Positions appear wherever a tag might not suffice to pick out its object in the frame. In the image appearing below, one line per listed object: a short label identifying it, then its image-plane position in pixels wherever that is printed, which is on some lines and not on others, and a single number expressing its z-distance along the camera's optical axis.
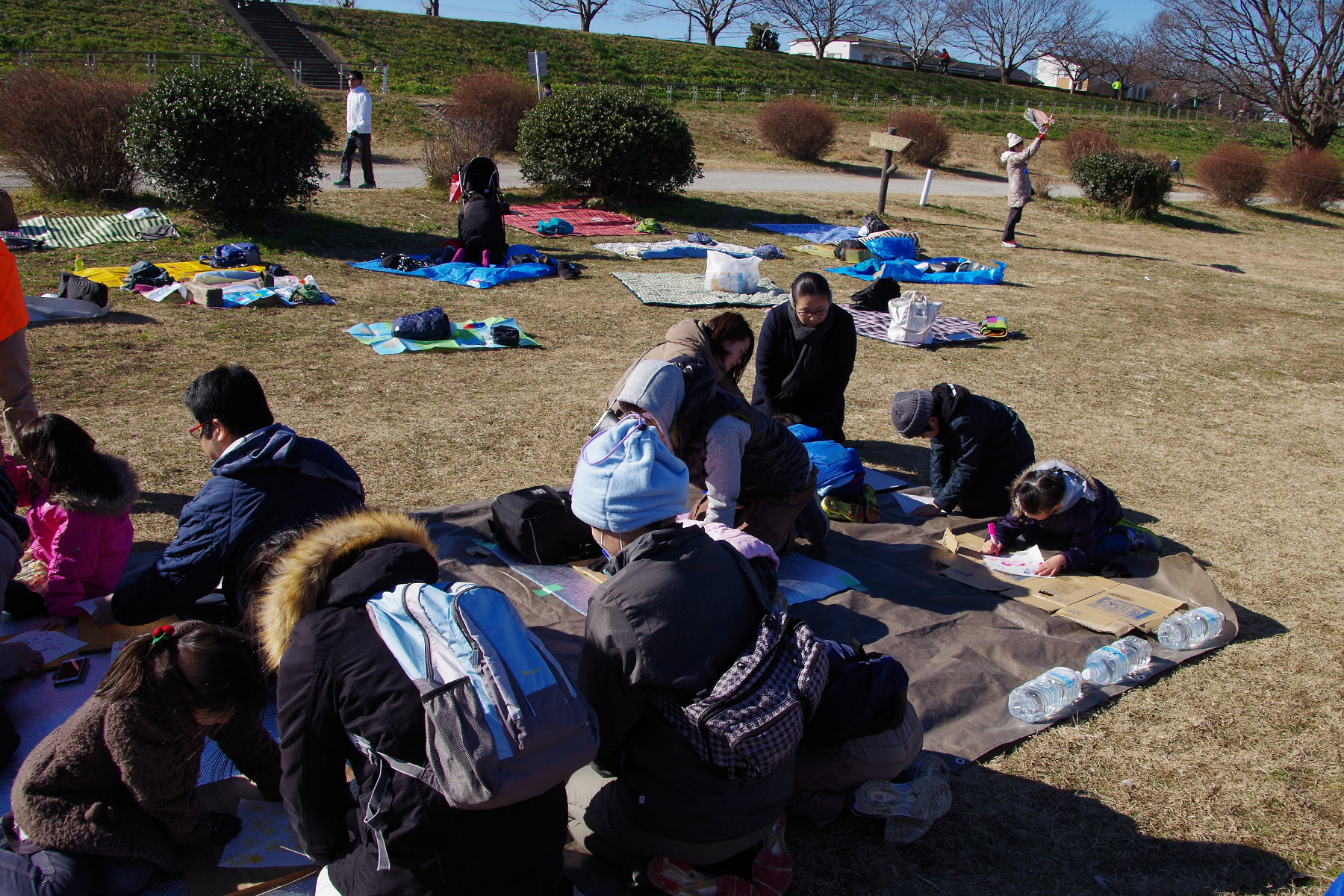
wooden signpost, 14.30
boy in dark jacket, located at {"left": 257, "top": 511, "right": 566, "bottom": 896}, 1.82
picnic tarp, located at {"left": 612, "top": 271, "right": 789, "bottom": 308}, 9.50
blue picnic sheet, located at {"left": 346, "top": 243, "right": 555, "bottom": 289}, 9.55
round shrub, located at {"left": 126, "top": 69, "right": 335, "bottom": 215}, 9.82
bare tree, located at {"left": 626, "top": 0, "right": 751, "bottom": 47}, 49.81
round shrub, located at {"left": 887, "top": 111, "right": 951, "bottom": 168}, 25.31
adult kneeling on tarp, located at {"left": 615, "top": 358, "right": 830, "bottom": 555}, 3.45
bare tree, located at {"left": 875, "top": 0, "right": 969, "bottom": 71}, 54.31
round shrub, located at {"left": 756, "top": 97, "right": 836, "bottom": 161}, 23.39
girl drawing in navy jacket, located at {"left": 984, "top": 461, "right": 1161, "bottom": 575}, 4.15
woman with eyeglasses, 5.41
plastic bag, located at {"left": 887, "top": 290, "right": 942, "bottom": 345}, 8.30
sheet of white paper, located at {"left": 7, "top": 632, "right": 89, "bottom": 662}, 3.15
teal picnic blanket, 7.36
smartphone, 3.04
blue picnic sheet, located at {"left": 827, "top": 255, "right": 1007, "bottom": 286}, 11.45
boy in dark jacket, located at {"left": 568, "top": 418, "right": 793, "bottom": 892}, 2.09
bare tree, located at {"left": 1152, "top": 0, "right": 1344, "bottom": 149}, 28.36
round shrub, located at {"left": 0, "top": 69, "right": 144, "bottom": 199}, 10.56
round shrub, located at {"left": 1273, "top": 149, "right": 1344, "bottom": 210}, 22.38
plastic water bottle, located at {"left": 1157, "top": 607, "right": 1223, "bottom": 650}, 3.74
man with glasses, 2.91
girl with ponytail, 2.10
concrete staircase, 28.58
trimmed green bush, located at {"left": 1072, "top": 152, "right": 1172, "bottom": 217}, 18.39
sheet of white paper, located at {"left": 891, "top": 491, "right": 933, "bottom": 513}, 5.10
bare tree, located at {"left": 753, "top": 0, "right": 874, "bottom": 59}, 50.41
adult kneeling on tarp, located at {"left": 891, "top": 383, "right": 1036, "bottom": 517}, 4.66
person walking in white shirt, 13.52
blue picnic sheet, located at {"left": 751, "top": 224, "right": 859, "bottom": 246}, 13.44
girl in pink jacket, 3.24
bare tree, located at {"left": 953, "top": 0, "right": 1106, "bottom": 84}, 54.53
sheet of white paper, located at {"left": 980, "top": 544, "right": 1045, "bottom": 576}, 4.29
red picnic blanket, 12.68
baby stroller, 10.02
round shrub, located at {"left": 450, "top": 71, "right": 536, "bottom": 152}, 19.14
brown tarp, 3.32
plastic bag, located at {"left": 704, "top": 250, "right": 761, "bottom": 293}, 9.83
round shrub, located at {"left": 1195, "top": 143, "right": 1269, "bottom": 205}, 21.58
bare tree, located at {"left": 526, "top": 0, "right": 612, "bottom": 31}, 47.50
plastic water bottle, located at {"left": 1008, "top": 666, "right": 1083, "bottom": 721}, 3.30
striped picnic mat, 9.59
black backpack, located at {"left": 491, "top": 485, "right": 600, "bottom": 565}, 4.07
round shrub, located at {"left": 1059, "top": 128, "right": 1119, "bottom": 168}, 23.11
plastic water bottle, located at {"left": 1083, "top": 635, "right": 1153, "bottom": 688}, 3.51
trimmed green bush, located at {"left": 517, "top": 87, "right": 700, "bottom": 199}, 13.71
